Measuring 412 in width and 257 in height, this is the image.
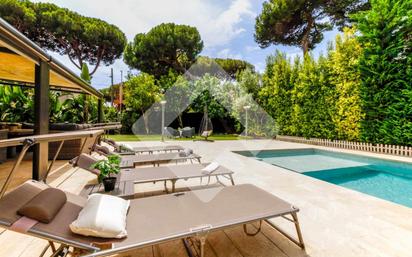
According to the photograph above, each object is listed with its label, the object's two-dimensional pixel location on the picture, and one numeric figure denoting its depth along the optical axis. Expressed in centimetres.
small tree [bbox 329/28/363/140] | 944
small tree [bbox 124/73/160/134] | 1672
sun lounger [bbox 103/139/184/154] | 673
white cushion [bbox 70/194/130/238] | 172
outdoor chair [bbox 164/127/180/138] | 1594
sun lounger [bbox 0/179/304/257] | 164
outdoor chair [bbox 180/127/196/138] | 1551
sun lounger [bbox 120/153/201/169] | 495
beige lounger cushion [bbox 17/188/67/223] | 166
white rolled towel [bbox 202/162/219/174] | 388
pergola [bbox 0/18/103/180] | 264
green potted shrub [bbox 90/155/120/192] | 296
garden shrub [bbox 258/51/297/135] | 1322
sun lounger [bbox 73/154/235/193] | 353
